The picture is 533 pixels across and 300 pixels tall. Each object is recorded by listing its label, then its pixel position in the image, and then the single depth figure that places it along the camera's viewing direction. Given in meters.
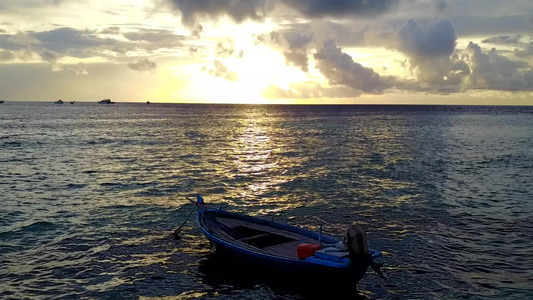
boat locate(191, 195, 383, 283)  13.75
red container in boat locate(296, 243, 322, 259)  14.73
